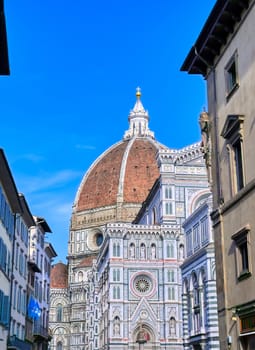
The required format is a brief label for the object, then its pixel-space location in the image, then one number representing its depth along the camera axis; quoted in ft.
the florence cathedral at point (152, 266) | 237.45
